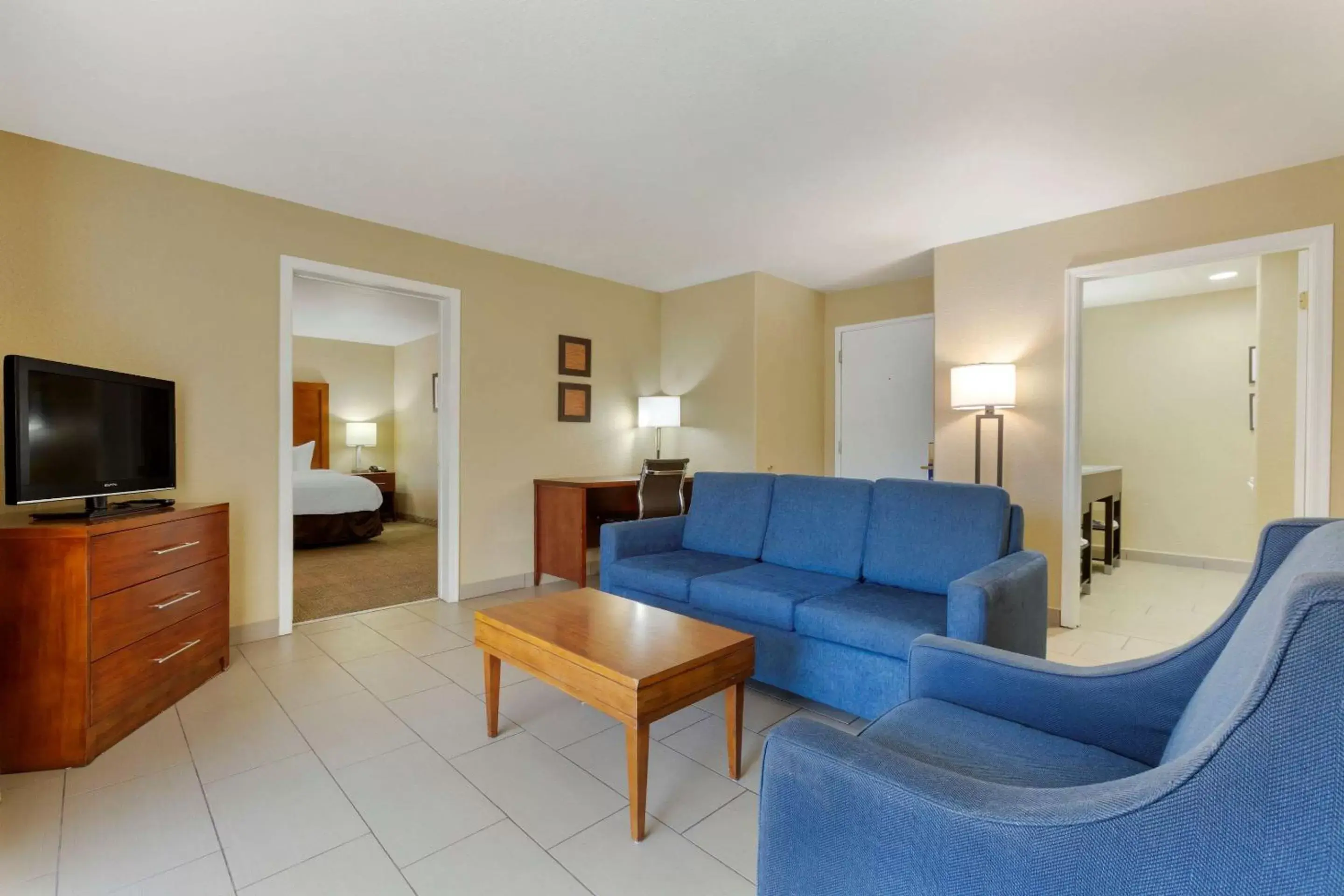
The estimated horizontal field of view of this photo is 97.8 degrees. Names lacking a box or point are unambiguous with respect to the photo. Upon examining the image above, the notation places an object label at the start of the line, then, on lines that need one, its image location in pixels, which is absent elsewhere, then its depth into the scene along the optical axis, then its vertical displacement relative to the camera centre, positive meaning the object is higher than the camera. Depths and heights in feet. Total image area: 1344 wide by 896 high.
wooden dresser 6.40 -2.24
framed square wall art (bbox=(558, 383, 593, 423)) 15.34 +1.10
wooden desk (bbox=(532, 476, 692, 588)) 13.38 -1.80
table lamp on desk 16.44 +0.99
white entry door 15.62 +1.33
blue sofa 6.86 -1.90
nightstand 25.38 -2.00
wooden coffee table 5.32 -2.16
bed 18.60 -2.11
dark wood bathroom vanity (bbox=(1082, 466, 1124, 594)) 13.70 -1.41
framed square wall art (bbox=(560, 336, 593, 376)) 15.29 +2.33
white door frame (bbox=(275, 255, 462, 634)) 12.96 +0.63
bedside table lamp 26.30 +0.33
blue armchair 1.93 -1.60
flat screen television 6.68 +0.11
